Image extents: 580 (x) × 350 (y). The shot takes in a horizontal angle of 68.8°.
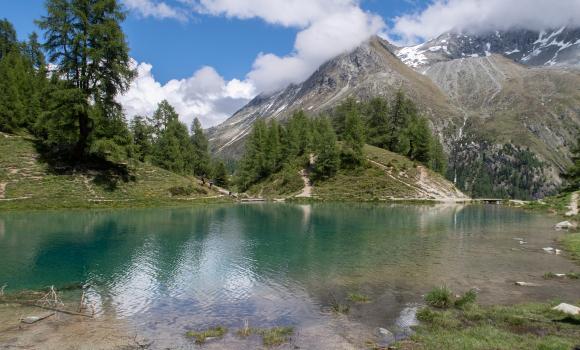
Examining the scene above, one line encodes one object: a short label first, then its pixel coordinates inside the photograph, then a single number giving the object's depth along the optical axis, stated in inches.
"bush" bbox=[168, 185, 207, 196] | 3007.4
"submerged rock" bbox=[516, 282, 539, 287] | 1040.8
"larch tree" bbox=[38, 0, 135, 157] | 2506.2
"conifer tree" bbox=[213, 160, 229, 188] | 5353.8
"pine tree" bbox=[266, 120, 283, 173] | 5073.8
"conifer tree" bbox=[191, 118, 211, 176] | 4911.4
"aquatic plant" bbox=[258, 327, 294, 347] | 674.2
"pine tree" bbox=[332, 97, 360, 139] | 5605.3
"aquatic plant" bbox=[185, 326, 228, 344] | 683.4
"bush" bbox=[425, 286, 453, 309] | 868.6
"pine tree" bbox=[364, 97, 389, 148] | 5482.3
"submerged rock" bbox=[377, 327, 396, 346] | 675.0
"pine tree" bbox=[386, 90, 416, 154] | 5403.5
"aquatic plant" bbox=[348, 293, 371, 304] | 908.0
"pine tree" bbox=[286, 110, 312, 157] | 5157.5
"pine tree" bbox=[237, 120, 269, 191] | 5088.6
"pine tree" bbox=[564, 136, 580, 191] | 3988.7
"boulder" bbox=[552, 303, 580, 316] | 762.1
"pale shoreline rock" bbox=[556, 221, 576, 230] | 2154.3
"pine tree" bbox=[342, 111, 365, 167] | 4576.8
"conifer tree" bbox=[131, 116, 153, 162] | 4170.8
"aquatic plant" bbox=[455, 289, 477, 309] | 850.1
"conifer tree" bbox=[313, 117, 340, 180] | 4552.2
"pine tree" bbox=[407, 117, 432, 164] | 5002.5
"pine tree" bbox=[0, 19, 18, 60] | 3777.1
